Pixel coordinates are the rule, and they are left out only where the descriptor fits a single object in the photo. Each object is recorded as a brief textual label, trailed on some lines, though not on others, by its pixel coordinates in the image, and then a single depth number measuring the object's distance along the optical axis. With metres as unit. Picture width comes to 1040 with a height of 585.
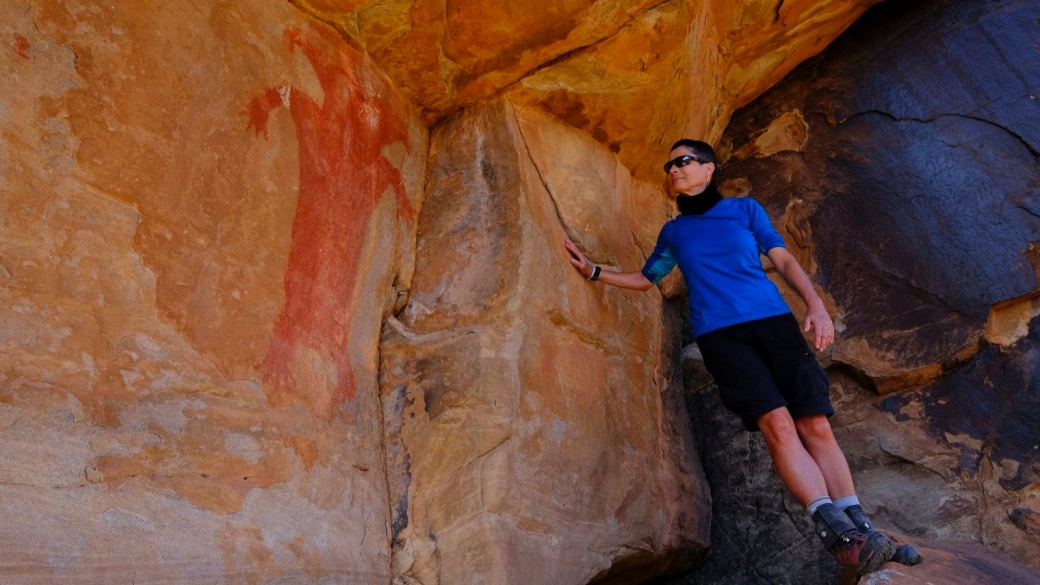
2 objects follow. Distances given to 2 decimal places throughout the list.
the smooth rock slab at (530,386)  2.58
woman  2.62
